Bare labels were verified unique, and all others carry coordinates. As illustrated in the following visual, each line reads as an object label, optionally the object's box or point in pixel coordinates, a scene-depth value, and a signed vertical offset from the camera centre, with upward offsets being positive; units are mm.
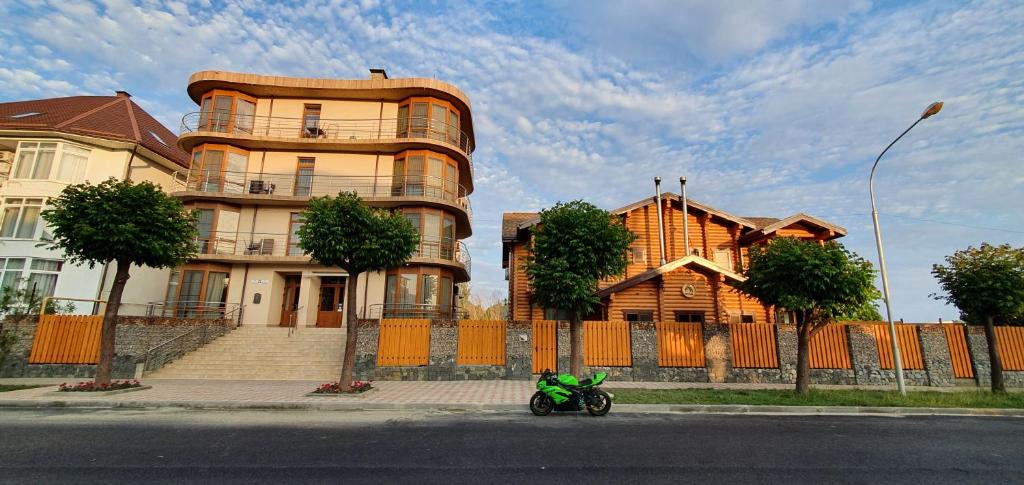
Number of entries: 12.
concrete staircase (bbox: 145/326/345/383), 15352 -1256
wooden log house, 18953 +3047
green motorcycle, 9664 -1488
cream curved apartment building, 21875 +7737
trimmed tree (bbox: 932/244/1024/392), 14023 +1822
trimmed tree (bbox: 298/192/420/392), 12492 +2611
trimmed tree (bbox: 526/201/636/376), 13977 +2421
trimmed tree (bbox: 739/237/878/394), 12570 +1564
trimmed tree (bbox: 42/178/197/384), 12242 +2724
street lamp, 12742 +1596
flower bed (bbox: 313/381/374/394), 11852 -1752
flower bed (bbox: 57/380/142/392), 11745 -1821
